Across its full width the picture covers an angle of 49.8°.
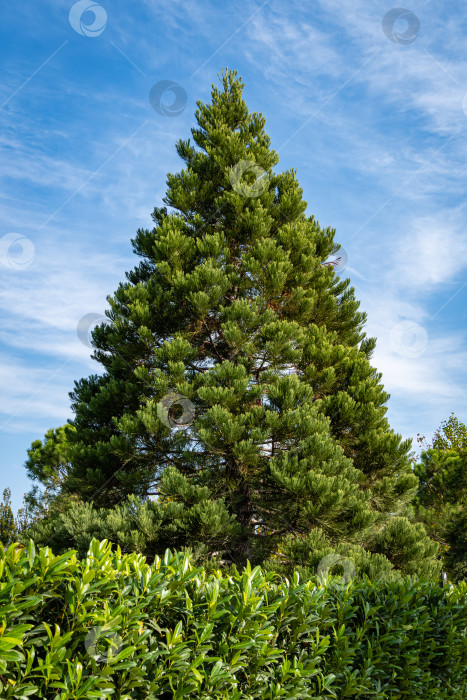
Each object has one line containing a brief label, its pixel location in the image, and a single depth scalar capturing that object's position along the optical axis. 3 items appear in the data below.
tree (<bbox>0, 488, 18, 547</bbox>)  18.02
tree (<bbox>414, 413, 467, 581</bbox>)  13.63
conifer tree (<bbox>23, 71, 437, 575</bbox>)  7.35
